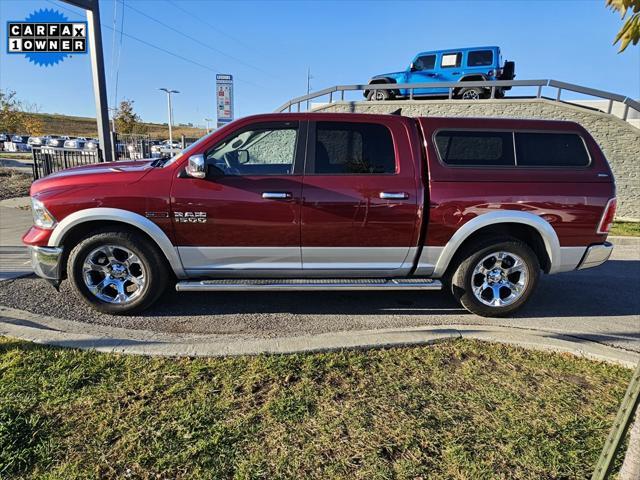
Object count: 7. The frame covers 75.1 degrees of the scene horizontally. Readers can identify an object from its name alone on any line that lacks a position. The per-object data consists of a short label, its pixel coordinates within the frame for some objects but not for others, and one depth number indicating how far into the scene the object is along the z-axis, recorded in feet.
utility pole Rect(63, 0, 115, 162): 24.35
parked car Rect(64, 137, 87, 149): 134.82
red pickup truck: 12.75
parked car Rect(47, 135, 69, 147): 142.92
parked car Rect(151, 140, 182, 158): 87.20
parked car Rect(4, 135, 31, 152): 134.93
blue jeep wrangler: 50.06
